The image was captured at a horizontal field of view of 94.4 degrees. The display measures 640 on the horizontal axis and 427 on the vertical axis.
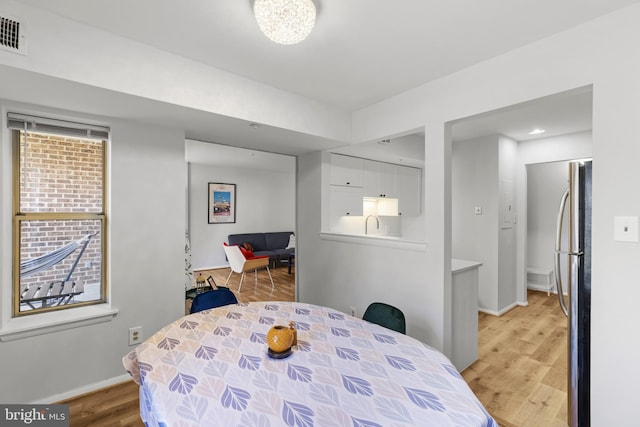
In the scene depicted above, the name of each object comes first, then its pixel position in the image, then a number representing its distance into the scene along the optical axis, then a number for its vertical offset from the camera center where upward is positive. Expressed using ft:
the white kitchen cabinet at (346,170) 11.65 +1.72
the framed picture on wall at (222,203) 21.54 +0.65
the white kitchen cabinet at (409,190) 14.97 +1.19
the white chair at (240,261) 16.35 -2.78
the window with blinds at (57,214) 6.74 -0.07
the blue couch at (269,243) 21.20 -2.37
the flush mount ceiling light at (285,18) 4.40 +2.97
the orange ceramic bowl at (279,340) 4.38 -1.90
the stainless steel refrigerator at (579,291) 5.46 -1.47
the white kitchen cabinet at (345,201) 11.69 +0.48
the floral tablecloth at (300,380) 3.14 -2.15
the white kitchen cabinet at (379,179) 13.11 +1.57
